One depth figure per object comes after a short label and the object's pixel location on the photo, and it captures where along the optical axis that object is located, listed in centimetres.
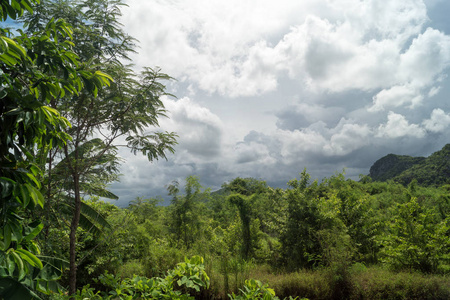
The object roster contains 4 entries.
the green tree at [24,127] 167
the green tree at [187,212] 1436
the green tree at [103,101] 483
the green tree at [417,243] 930
